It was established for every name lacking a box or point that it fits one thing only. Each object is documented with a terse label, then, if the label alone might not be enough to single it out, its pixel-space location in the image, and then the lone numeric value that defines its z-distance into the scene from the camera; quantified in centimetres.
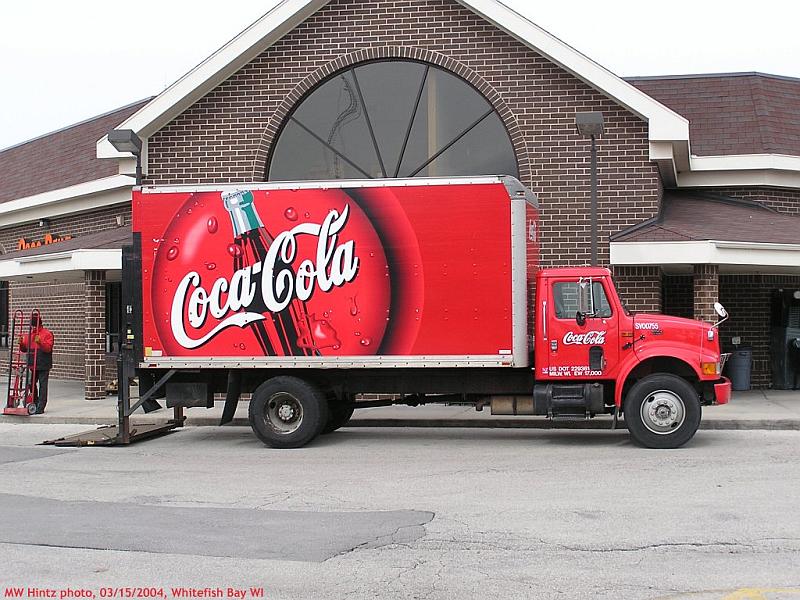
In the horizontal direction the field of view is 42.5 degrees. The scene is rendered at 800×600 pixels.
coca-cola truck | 1295
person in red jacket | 1812
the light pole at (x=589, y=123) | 1485
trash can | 2012
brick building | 1759
